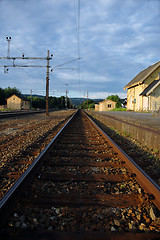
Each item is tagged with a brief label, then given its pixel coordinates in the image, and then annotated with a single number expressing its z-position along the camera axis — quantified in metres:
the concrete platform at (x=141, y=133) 5.68
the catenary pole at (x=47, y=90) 22.69
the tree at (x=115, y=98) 162.79
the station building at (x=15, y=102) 72.38
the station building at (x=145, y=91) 24.53
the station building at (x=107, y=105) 76.50
